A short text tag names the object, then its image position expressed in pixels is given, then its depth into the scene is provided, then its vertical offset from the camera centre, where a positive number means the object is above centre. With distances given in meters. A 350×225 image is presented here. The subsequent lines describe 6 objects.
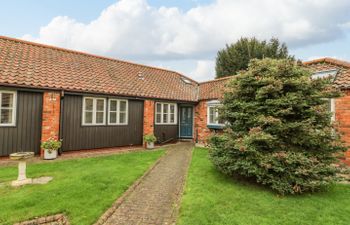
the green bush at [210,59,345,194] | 5.22 -0.38
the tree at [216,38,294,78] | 25.61 +9.05
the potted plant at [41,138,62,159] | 8.39 -1.39
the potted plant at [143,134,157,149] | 11.76 -1.35
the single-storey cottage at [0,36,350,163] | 8.33 +0.86
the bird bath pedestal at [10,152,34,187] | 5.61 -1.56
